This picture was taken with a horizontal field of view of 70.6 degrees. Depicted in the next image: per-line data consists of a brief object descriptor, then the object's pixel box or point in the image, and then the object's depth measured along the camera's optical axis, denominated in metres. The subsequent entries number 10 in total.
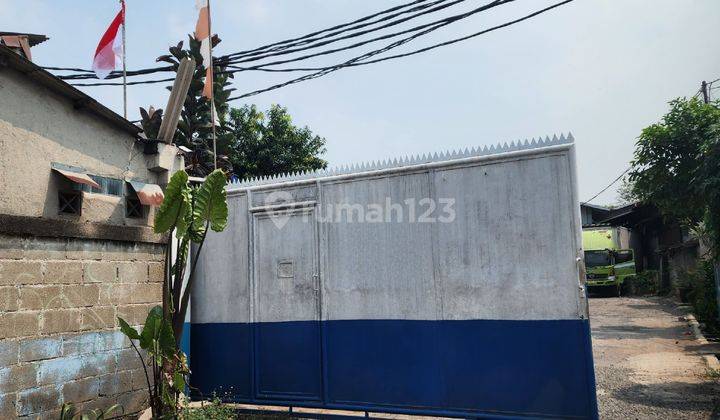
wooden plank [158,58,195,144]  6.60
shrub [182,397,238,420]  5.91
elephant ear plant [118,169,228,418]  5.55
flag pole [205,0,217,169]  8.05
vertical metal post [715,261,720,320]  9.91
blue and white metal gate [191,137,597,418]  5.38
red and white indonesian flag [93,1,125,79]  8.05
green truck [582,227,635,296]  22.02
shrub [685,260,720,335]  11.42
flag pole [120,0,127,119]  7.44
